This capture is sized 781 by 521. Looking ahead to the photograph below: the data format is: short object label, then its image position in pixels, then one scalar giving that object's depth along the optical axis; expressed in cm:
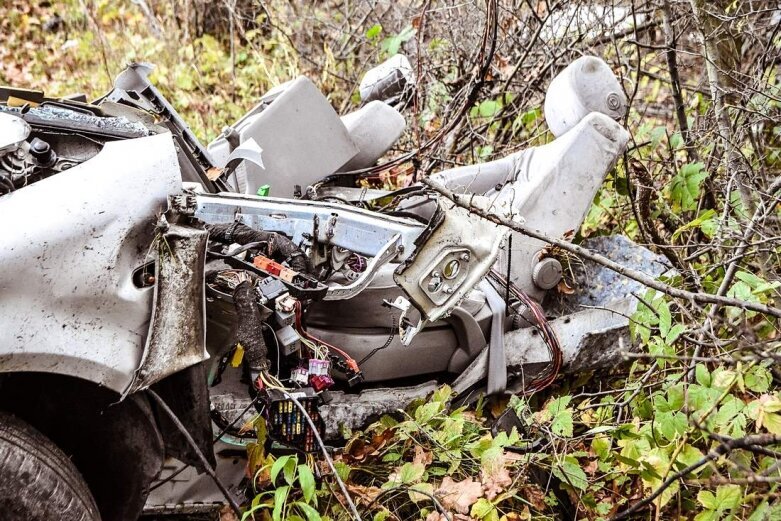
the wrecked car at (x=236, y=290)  185
